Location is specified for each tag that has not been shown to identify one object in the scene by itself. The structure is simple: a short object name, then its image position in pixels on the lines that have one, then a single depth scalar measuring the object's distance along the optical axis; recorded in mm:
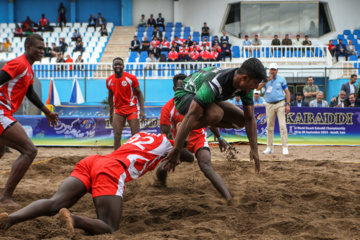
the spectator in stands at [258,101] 13559
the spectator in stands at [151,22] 30219
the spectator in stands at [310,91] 14461
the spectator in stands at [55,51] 25308
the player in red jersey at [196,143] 5637
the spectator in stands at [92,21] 30859
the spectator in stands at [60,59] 23453
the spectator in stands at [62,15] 31653
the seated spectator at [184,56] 22938
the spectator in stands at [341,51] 24816
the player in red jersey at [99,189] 3705
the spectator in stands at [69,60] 23422
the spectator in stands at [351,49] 25328
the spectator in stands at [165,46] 25109
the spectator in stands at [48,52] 25438
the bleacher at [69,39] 26747
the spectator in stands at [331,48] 25403
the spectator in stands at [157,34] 27662
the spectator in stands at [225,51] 24219
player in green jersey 4566
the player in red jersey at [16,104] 5258
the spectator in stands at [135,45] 26328
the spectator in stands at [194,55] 22870
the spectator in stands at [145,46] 25594
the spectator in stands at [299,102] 13914
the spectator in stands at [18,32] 29406
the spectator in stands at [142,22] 30770
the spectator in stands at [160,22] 29984
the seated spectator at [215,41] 25734
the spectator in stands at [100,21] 30781
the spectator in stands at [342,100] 13516
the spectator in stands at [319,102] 13288
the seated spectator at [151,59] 23405
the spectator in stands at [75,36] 28453
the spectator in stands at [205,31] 28609
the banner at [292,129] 12836
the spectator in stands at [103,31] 30047
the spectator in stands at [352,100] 13250
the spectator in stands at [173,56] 22797
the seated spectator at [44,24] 30281
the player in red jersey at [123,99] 8922
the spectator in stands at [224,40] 25816
